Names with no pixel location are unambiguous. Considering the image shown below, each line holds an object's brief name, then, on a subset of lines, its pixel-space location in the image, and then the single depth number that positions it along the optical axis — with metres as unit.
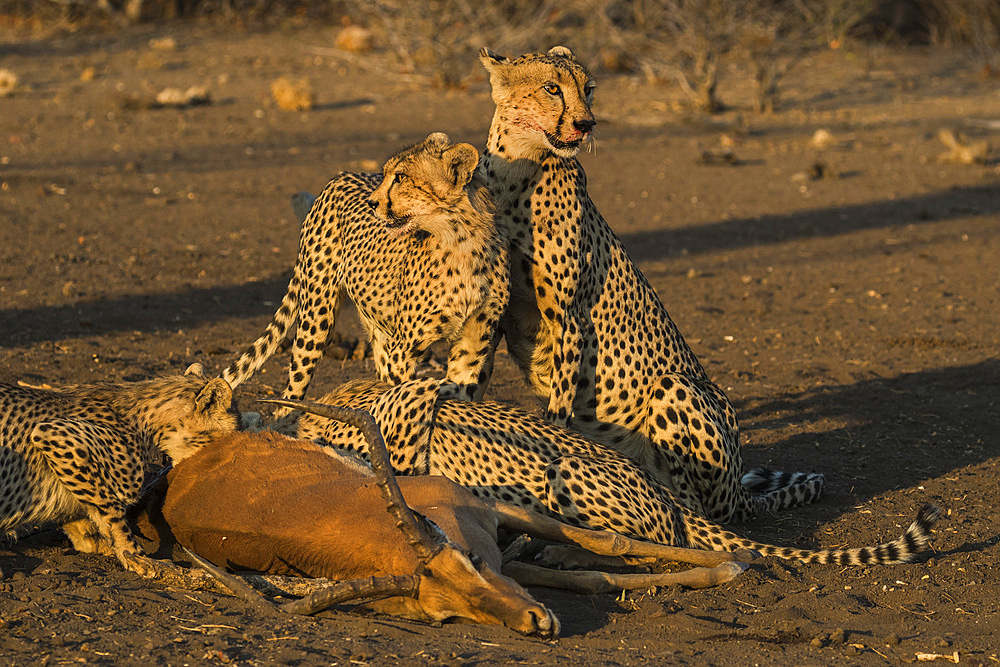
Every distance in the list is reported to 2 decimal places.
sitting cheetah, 10.34
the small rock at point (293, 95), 30.36
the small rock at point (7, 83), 30.89
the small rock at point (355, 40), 36.94
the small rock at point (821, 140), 29.55
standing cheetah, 10.02
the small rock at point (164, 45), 36.28
